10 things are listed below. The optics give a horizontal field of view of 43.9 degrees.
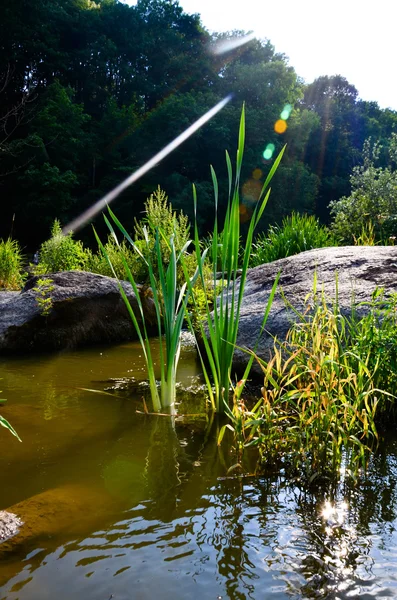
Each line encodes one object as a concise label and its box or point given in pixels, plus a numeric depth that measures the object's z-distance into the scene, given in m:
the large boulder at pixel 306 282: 3.31
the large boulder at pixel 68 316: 4.62
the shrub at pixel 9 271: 7.68
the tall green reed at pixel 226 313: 2.28
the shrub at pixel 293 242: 6.86
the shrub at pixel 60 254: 7.10
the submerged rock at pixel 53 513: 1.56
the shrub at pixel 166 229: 5.91
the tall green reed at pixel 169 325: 2.47
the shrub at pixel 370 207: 8.70
